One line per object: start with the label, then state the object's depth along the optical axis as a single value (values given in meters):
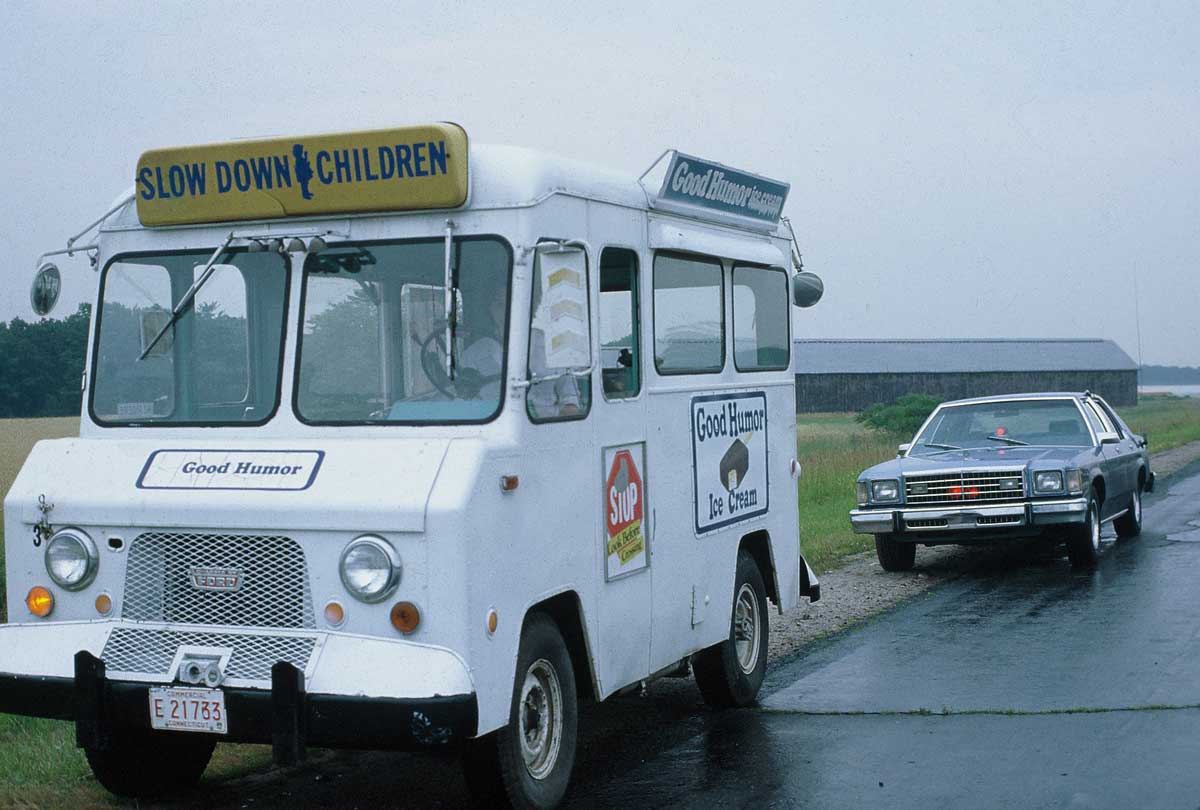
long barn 82.75
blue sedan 13.97
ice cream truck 5.51
